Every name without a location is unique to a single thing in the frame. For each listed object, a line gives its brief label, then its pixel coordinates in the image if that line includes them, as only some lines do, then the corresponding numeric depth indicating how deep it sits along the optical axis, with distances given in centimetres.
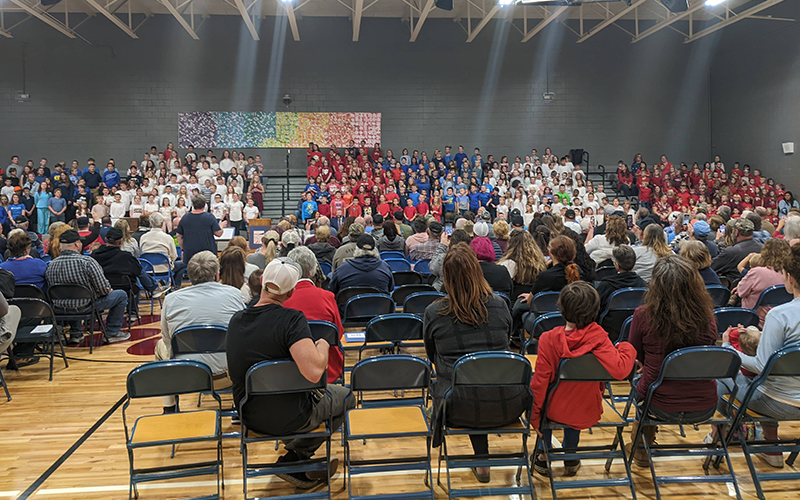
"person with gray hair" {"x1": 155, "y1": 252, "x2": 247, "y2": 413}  355
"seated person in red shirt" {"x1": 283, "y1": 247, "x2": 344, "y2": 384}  334
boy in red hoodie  267
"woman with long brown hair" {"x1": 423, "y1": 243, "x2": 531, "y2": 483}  274
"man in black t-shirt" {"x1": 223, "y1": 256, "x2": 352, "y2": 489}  260
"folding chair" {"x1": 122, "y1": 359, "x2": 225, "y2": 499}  266
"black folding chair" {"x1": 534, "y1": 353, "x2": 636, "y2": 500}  266
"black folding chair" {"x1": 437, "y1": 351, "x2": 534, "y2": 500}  263
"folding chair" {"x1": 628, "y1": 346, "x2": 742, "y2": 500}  269
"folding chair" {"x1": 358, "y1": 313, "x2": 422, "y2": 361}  356
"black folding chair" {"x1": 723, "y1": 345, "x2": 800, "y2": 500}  275
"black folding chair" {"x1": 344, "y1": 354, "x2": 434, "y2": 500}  265
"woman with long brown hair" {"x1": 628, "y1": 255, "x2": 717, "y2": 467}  281
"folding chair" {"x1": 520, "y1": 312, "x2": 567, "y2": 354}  372
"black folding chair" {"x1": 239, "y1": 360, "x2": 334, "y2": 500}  258
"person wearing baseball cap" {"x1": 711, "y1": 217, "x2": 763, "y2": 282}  569
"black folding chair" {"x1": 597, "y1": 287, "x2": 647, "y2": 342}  415
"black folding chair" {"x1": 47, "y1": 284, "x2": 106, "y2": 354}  520
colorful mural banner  1666
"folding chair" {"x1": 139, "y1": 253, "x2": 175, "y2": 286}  735
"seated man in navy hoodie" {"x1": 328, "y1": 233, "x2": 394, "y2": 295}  492
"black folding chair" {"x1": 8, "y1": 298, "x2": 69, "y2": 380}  456
